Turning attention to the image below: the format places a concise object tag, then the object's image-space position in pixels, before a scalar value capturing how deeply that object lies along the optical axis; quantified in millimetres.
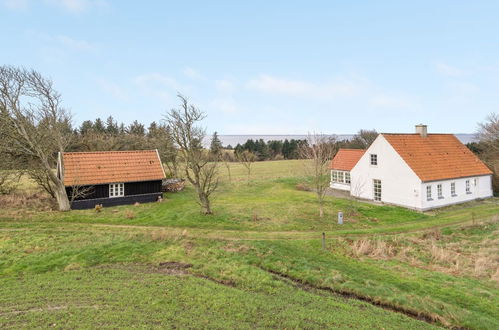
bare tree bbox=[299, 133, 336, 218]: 22484
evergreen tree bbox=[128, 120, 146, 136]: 61809
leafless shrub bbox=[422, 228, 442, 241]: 18088
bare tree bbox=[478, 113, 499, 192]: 31719
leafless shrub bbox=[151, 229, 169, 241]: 16625
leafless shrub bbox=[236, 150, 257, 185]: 50812
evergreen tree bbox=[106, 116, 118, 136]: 74575
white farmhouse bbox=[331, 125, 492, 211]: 25359
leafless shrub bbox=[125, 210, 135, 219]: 21594
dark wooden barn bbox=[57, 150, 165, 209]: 24953
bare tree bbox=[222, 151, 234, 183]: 78969
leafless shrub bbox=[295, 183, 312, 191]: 35088
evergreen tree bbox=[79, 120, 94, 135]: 70875
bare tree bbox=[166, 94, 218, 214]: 23125
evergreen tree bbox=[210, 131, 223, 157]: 66800
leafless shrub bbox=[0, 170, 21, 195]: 24119
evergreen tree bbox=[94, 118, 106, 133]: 71650
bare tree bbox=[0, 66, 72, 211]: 22344
